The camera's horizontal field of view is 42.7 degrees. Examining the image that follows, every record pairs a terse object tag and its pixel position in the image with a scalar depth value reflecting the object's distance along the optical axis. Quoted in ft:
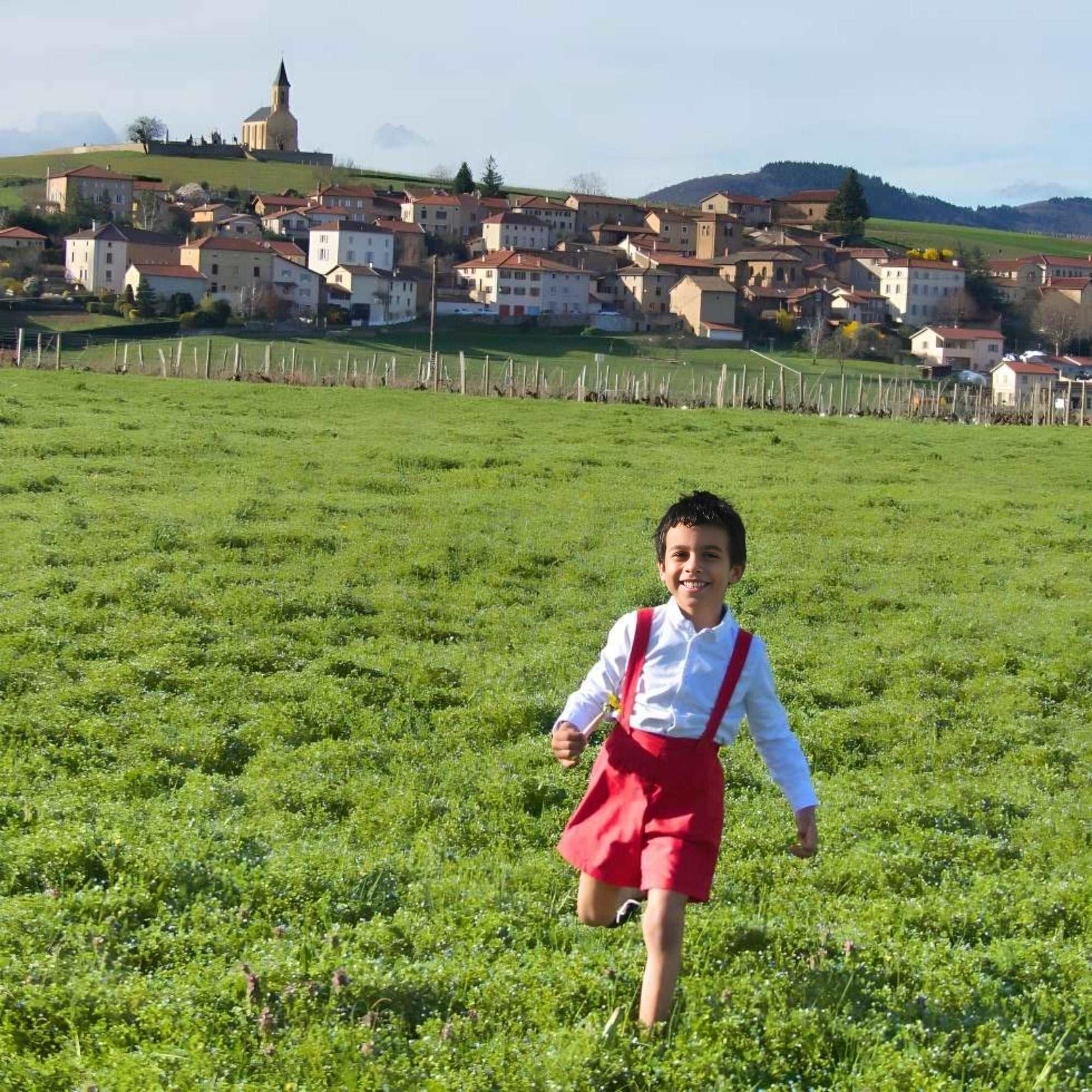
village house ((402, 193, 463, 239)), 504.02
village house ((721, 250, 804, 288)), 440.04
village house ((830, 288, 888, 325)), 410.31
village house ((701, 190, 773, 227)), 579.48
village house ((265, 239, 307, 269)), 395.34
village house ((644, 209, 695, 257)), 527.40
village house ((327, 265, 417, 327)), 381.40
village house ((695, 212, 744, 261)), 504.02
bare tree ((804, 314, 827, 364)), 324.80
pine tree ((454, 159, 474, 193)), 566.35
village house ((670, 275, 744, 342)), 378.32
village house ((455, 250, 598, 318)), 405.59
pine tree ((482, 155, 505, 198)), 576.61
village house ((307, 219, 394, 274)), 418.51
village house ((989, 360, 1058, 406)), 284.00
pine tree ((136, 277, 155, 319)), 305.32
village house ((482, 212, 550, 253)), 486.38
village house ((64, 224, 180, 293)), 365.40
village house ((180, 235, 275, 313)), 368.48
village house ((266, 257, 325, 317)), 376.07
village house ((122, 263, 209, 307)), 337.31
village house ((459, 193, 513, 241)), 515.91
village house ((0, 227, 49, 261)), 384.88
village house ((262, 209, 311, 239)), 454.40
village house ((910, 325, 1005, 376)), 355.56
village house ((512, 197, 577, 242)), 519.60
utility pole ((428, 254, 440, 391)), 136.15
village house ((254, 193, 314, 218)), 483.10
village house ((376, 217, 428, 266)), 451.94
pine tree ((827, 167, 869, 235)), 568.82
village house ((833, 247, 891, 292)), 473.67
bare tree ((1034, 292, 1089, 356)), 404.16
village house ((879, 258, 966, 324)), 444.96
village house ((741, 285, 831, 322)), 400.88
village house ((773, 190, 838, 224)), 603.67
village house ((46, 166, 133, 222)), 457.68
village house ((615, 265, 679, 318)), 421.59
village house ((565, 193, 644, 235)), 546.05
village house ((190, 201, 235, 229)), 447.42
